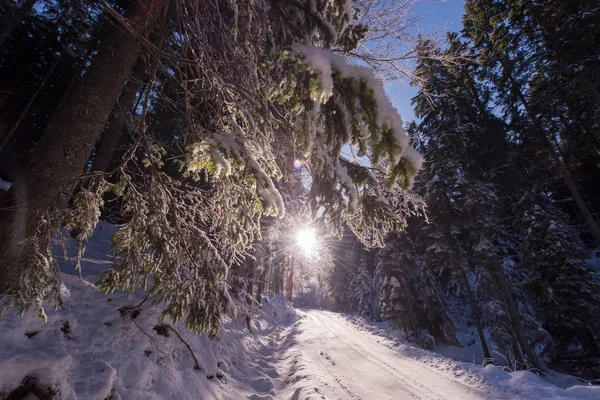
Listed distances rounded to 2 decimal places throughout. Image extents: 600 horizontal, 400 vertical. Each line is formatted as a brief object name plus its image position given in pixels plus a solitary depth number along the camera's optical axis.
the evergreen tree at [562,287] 11.59
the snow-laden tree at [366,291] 32.50
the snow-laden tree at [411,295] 18.62
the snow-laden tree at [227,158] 2.04
